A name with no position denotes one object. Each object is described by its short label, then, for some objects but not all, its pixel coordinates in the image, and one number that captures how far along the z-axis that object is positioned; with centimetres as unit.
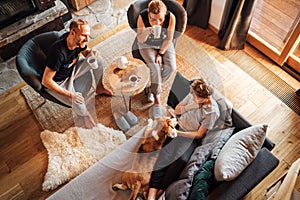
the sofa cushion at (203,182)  166
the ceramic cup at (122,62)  230
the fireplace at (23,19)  286
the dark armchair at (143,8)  253
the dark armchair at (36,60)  214
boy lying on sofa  191
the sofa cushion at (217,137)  193
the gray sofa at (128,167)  170
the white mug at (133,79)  225
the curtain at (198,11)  312
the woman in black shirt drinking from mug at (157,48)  243
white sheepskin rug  240
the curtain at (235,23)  275
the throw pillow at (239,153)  167
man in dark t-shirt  207
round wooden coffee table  225
